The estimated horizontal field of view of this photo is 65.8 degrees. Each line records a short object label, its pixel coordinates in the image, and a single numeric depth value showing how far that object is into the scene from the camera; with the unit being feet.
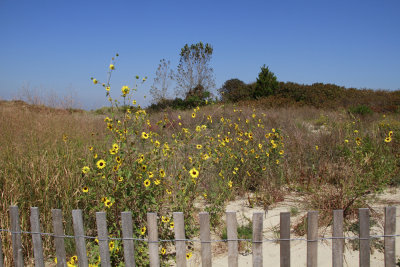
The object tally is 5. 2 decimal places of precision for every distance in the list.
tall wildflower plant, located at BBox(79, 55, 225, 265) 7.89
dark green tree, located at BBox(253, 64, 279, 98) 55.16
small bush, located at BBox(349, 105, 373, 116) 33.78
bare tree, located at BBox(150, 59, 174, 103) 57.06
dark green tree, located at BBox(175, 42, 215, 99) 58.80
